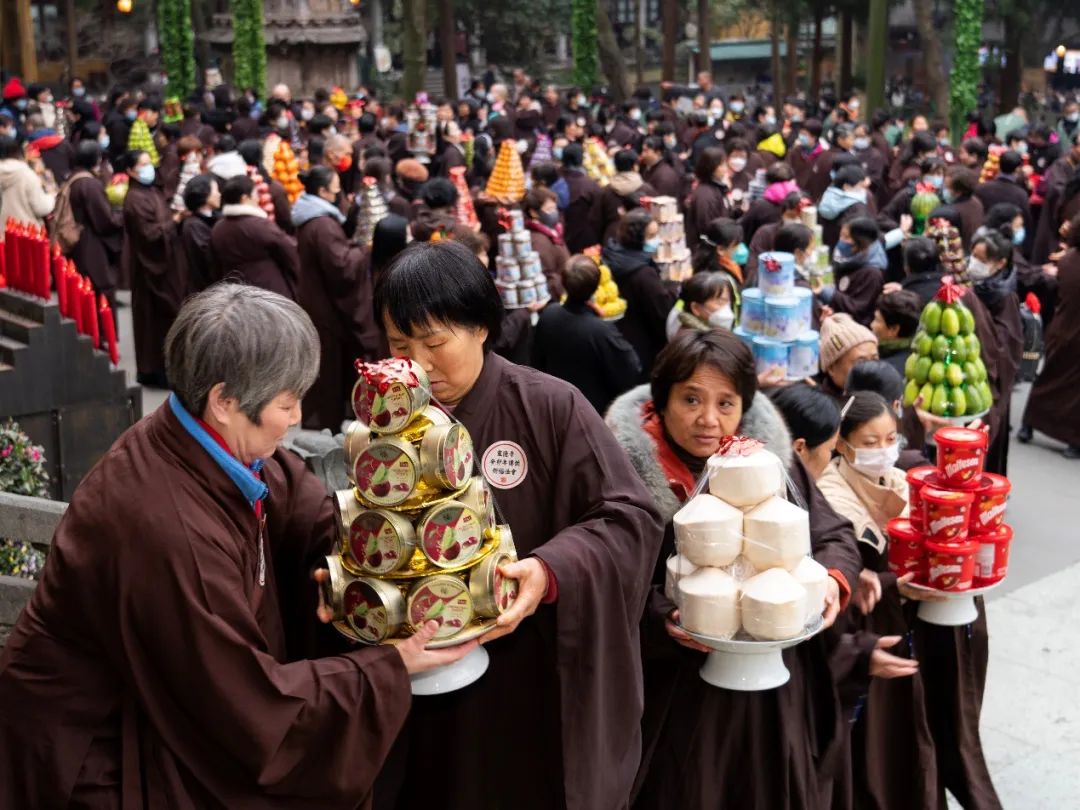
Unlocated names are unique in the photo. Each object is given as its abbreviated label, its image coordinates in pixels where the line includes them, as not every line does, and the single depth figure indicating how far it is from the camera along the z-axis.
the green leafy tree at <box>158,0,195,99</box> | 26.48
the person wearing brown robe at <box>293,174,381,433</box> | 8.83
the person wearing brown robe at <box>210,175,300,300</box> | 9.32
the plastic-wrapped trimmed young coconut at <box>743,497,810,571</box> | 3.11
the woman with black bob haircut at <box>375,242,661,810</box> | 2.94
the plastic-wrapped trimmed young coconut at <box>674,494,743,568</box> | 3.12
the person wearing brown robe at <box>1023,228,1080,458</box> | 8.98
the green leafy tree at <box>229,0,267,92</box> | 25.06
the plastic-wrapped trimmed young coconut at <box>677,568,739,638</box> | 3.18
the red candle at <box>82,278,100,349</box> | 6.45
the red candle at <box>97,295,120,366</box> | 6.58
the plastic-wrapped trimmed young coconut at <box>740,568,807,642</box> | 3.12
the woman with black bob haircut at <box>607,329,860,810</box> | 3.48
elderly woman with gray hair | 2.41
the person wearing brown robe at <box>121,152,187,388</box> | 10.81
